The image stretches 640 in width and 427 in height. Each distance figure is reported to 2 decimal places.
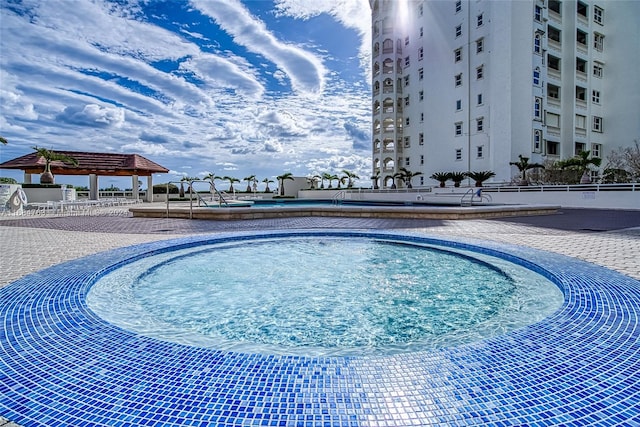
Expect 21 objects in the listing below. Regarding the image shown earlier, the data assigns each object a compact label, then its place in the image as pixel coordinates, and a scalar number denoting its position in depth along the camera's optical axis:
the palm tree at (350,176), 40.72
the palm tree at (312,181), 36.25
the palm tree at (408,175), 30.61
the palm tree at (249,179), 39.28
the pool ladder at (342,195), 29.56
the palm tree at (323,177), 38.81
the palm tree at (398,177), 31.36
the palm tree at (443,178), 25.09
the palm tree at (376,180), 35.30
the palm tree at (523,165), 21.72
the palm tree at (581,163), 19.31
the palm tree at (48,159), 19.31
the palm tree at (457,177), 24.48
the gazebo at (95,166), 21.03
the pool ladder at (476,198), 19.02
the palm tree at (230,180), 37.53
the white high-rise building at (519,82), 24.31
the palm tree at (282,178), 34.12
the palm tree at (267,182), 39.46
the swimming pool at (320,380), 1.70
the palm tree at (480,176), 23.06
